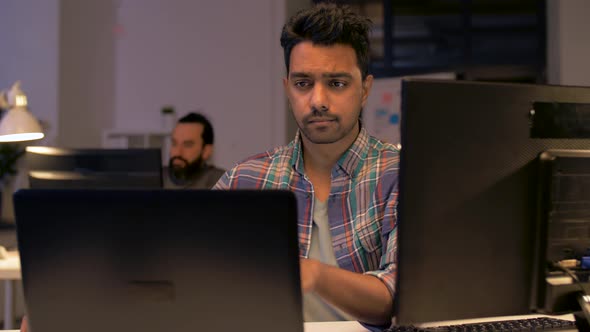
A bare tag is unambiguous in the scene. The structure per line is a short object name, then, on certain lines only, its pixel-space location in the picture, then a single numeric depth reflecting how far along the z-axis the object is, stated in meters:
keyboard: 1.07
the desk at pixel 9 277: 2.31
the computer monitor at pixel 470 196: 0.81
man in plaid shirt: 1.34
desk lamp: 2.38
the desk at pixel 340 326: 1.24
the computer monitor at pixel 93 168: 1.82
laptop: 0.77
